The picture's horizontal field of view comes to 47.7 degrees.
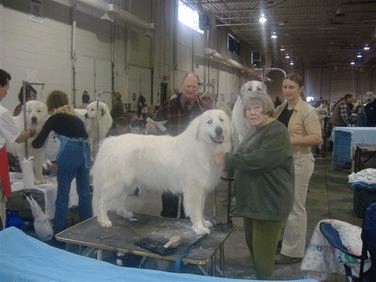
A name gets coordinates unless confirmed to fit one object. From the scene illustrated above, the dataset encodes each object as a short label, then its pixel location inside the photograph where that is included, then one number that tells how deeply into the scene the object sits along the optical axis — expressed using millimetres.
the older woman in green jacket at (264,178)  2375
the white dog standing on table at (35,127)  4344
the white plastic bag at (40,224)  3975
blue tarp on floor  1565
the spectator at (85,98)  7718
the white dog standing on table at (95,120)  5328
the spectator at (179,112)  3391
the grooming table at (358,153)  7156
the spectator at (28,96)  4996
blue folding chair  2270
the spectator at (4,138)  3297
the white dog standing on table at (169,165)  2730
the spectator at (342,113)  10438
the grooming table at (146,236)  2434
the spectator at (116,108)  6336
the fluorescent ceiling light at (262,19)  13972
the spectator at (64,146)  3965
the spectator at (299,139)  3473
